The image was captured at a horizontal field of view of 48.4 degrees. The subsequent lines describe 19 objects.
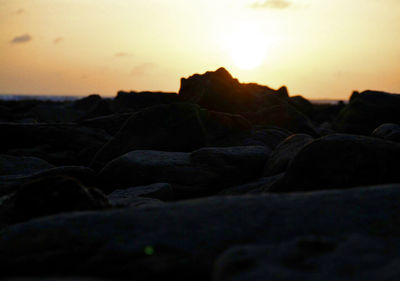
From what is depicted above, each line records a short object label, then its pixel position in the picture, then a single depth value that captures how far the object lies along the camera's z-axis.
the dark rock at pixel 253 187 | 6.38
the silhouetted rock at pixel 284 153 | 6.86
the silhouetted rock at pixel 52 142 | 10.17
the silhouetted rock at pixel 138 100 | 18.11
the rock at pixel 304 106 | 19.03
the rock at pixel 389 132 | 7.82
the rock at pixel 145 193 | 5.88
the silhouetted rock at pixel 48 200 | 3.89
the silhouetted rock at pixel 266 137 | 9.62
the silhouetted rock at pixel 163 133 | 9.11
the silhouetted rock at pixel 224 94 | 14.08
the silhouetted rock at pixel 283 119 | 12.88
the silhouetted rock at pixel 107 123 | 12.46
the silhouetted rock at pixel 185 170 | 6.98
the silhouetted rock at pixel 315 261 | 2.41
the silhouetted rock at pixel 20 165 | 8.22
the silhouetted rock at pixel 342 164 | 4.98
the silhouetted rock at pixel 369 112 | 12.79
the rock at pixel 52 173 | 6.36
